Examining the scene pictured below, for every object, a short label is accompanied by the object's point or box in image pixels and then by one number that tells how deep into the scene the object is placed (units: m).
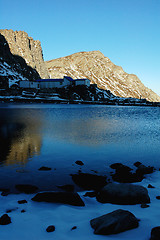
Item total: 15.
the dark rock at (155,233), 5.18
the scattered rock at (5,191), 9.25
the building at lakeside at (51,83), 151.40
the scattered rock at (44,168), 13.20
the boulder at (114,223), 5.70
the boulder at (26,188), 9.82
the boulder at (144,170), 12.72
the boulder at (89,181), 10.59
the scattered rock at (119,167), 13.39
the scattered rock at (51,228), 6.12
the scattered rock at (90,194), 9.21
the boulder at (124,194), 8.11
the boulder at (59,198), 8.35
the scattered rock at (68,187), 10.19
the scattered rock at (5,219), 6.52
